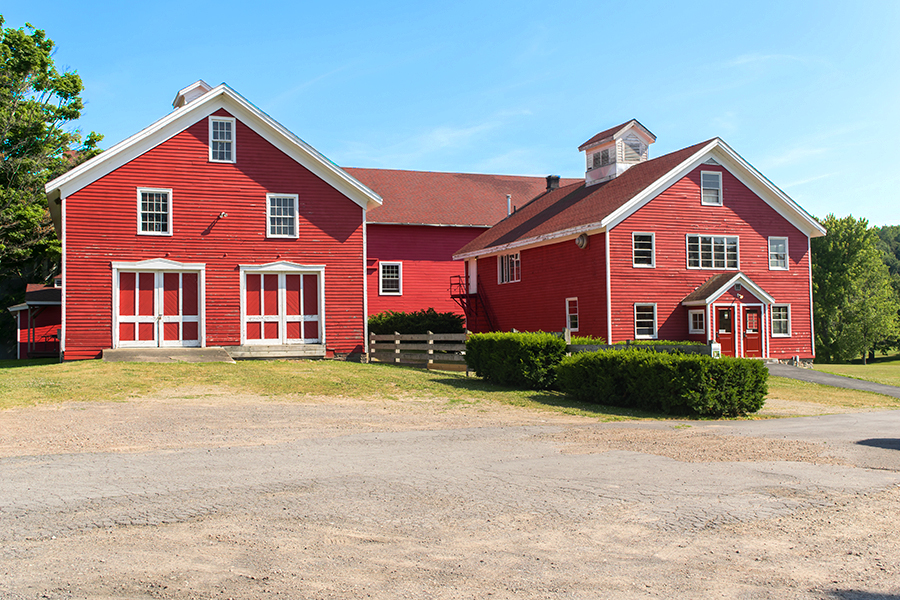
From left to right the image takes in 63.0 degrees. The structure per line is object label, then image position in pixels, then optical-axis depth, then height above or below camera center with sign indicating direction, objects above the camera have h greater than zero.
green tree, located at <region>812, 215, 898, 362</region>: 58.72 +2.12
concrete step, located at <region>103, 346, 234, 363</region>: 22.66 -0.79
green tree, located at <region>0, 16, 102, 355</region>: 31.20 +8.43
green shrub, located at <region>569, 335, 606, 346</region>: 18.99 -0.42
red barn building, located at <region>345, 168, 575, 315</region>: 37.44 +4.98
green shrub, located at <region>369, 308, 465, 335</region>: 25.36 +0.16
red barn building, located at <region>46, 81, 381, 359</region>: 23.30 +2.96
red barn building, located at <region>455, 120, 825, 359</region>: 27.77 +2.71
